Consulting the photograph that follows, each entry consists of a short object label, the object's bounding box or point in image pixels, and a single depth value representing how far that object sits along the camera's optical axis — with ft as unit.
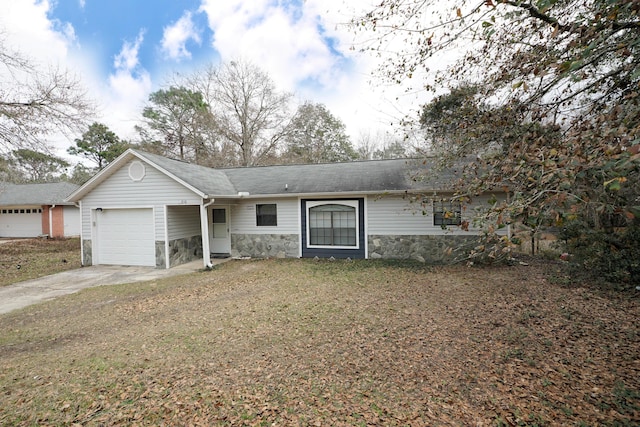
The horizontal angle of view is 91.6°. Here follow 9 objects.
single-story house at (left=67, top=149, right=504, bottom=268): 33.14
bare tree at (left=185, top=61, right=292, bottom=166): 78.84
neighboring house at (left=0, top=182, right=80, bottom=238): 66.13
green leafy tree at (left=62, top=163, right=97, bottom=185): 101.50
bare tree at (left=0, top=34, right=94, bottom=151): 37.09
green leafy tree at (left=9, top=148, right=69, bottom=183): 101.81
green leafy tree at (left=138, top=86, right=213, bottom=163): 80.18
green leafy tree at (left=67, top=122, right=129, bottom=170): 89.15
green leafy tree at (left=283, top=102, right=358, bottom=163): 81.87
